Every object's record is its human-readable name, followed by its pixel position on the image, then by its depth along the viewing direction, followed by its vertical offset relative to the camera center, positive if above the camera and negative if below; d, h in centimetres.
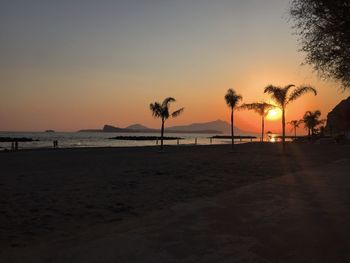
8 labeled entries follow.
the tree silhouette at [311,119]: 9431 +529
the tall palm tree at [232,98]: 4631 +500
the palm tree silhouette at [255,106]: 4299 +396
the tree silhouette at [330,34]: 937 +274
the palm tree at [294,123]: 12368 +557
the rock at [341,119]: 8718 +604
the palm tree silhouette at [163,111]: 4594 +341
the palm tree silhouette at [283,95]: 3661 +437
